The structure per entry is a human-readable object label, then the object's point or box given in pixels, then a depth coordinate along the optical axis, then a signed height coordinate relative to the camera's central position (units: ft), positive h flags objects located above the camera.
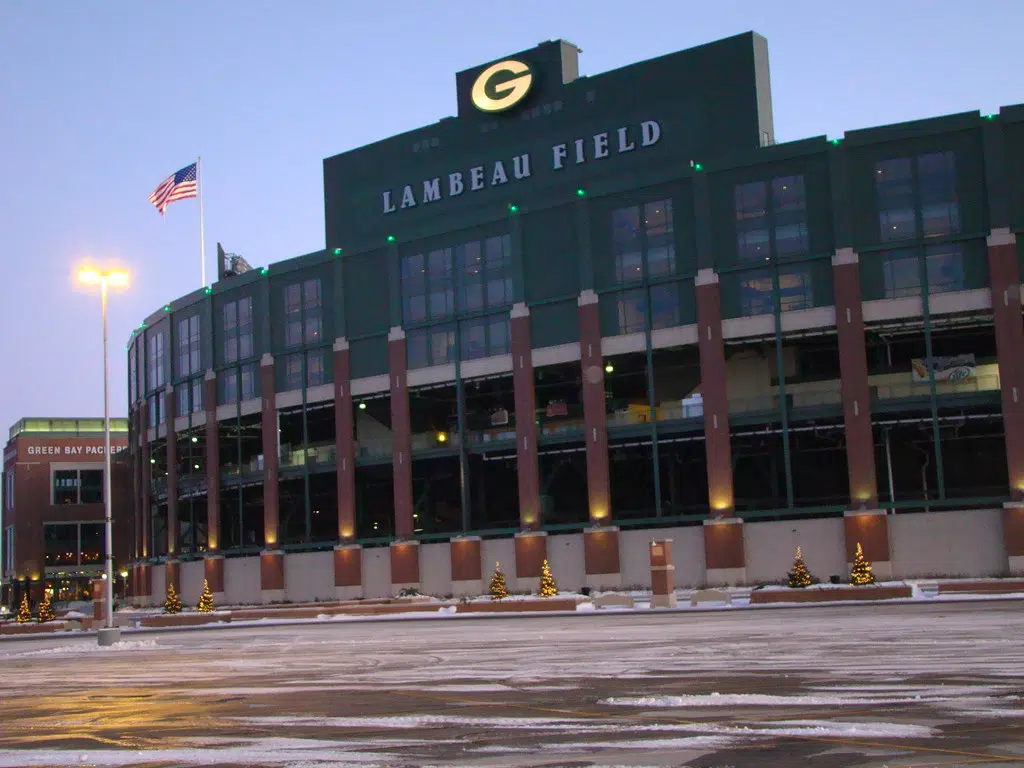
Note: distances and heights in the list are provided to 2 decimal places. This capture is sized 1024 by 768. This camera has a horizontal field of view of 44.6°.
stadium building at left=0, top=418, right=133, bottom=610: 455.63 +14.49
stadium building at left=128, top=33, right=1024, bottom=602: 213.46 +33.52
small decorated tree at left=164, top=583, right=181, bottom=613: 233.72 -10.21
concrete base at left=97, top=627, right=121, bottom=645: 139.64 -9.30
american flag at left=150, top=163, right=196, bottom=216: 258.78 +73.90
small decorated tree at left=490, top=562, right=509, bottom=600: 203.62 -8.91
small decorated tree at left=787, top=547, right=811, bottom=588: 172.96 -8.13
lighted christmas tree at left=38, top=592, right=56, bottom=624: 228.22 -10.45
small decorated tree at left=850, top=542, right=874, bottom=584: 174.60 -8.21
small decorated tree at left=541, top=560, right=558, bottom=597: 199.00 -8.86
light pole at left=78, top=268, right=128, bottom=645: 147.23 +20.20
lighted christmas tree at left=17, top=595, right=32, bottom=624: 233.35 -10.84
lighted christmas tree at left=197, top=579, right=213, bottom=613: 233.55 -10.32
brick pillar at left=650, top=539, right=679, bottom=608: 163.63 -6.75
